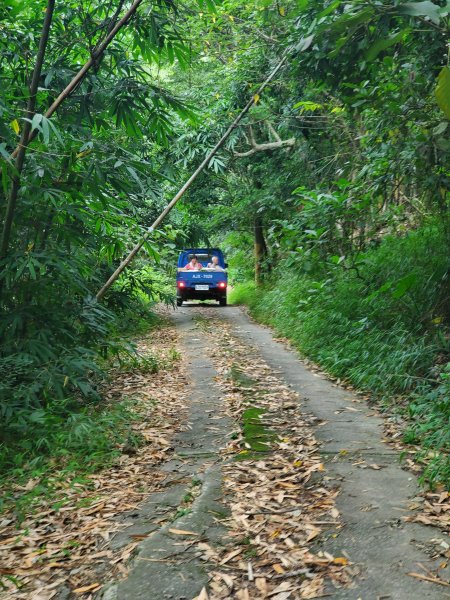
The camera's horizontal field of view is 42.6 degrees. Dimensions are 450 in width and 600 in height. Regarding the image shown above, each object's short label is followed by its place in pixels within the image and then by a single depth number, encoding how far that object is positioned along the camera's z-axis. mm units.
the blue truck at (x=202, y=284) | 17547
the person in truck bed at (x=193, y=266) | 17656
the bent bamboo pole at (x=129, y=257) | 6834
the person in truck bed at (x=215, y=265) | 17781
